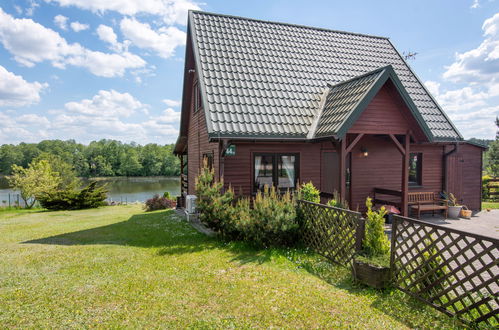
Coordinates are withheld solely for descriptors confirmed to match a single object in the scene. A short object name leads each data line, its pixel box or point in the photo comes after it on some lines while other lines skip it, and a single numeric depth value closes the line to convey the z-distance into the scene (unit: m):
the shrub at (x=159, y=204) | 17.62
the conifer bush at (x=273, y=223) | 6.80
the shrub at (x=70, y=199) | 19.58
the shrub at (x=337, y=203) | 7.64
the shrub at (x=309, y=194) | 7.88
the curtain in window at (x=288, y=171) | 9.67
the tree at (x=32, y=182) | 25.59
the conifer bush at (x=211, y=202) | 7.77
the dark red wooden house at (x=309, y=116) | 8.55
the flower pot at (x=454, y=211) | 10.71
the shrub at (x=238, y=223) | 7.14
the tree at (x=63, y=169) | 42.09
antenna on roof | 14.92
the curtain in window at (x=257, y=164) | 9.42
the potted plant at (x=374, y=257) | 4.75
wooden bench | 10.44
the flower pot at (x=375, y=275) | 4.73
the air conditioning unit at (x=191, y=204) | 10.76
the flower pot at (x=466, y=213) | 10.69
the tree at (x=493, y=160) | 30.53
